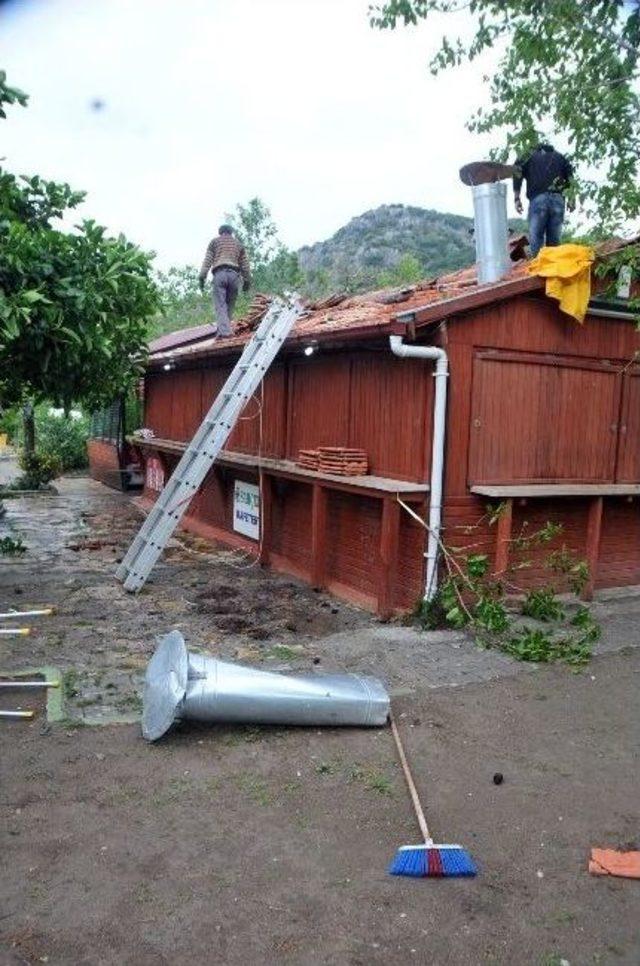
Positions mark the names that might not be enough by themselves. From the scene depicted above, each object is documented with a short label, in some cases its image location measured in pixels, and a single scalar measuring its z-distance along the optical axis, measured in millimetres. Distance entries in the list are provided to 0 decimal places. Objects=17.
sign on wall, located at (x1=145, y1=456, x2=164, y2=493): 15969
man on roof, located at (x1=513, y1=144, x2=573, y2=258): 9180
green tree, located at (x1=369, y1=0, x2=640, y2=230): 7141
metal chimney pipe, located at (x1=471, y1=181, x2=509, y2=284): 8914
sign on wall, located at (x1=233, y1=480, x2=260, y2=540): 11297
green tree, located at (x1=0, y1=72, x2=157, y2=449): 6238
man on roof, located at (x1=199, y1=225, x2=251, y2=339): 12734
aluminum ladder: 9008
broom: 3666
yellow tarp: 8039
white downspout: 7520
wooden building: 7895
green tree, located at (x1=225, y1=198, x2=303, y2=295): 39188
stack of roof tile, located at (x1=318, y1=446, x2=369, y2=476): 8648
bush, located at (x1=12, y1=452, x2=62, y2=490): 20531
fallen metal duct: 5062
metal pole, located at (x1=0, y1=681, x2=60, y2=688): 5694
